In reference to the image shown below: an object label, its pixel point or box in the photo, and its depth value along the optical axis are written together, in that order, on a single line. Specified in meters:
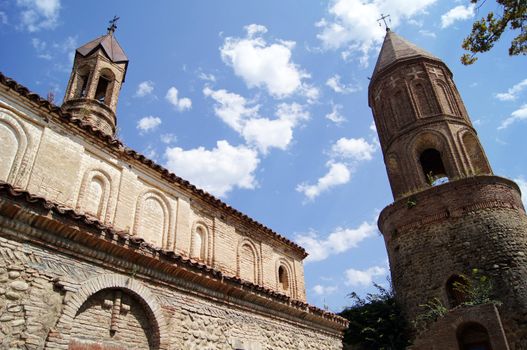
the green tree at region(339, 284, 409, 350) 17.01
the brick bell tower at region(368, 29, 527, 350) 14.38
